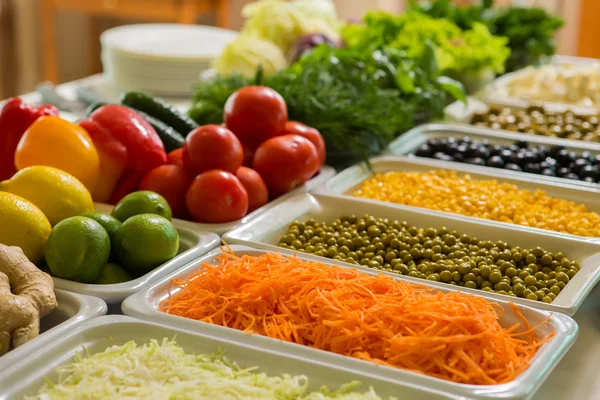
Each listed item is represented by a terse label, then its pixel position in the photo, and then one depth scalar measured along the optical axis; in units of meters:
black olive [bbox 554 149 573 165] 2.56
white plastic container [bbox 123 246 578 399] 1.24
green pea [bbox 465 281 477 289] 1.73
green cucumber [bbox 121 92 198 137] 2.35
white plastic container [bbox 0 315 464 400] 1.25
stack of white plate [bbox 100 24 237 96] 3.19
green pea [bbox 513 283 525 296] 1.70
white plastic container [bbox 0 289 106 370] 1.29
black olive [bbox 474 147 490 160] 2.59
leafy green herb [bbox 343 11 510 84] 3.35
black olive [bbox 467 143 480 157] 2.59
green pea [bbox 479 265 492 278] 1.75
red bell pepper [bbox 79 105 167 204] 2.01
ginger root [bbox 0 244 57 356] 1.33
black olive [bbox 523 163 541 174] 2.52
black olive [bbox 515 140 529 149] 2.71
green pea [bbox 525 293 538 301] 1.67
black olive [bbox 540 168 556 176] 2.48
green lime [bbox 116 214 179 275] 1.64
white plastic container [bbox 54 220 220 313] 1.54
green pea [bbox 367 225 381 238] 1.97
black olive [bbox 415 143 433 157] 2.63
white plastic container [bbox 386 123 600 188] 2.67
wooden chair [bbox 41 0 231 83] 5.00
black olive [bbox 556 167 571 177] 2.49
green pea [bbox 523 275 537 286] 1.74
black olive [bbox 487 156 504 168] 2.55
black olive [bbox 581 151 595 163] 2.55
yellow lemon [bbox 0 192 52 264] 1.60
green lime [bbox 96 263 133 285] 1.63
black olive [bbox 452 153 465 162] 2.59
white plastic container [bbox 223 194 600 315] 1.66
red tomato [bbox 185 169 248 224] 1.92
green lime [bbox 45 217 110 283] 1.57
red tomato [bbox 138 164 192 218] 1.99
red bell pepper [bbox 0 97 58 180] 2.07
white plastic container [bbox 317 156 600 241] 2.29
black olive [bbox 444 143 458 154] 2.61
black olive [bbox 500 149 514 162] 2.57
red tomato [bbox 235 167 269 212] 2.05
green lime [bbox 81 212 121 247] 1.67
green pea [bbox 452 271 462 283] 1.74
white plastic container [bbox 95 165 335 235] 1.90
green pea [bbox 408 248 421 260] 1.86
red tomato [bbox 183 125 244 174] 1.98
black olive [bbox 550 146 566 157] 2.61
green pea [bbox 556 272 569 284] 1.77
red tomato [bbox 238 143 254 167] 2.22
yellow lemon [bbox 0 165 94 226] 1.73
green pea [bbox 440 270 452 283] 1.74
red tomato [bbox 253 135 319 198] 2.13
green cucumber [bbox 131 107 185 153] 2.21
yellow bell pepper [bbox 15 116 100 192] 1.91
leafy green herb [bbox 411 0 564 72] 3.88
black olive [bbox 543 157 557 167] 2.53
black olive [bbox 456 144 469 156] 2.60
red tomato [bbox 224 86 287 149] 2.20
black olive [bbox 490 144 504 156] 2.61
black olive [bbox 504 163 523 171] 2.52
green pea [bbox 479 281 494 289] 1.73
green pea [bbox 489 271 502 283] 1.74
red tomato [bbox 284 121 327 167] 2.26
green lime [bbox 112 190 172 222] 1.77
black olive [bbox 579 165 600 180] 2.46
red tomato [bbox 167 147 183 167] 2.07
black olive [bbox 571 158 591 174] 2.49
